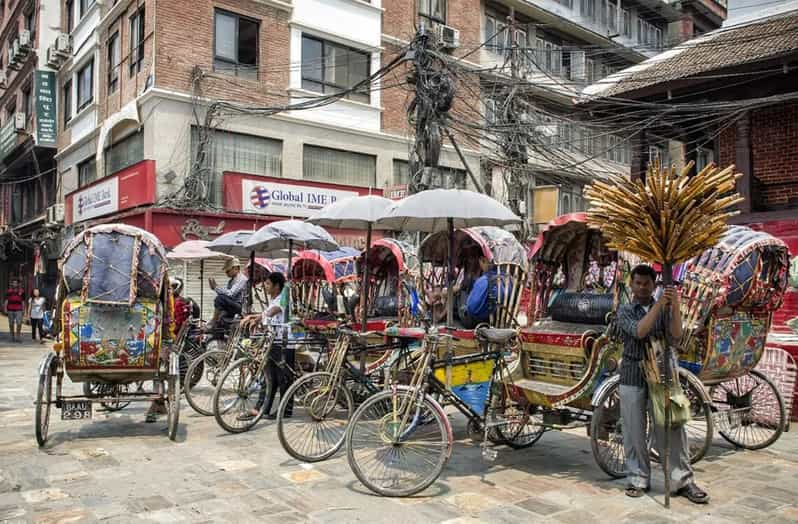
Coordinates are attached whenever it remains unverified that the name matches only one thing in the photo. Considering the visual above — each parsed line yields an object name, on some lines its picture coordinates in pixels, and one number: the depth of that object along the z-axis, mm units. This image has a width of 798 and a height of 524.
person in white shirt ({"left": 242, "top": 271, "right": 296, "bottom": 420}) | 7891
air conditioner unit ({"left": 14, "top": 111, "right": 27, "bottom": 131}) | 28141
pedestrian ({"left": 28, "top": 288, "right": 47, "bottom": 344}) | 20031
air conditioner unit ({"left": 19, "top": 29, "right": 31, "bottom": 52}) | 27531
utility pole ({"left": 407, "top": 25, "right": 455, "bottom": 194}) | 12984
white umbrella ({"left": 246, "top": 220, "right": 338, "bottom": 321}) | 9461
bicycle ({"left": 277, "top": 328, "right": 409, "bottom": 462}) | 6383
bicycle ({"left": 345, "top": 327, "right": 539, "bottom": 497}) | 5348
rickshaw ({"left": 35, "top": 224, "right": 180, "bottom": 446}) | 7035
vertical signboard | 24062
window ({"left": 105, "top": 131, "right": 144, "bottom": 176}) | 18484
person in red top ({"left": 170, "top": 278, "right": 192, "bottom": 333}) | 10125
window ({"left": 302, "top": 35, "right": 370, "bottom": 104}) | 20062
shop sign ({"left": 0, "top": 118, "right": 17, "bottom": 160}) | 29172
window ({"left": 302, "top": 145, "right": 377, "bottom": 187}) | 20078
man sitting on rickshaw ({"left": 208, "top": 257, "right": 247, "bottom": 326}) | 10438
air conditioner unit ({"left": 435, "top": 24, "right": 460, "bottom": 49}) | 22219
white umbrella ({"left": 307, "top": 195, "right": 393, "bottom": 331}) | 8625
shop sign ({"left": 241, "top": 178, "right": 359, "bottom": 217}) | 18422
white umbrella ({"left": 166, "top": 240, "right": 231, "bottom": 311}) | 13219
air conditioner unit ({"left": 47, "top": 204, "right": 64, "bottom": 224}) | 22938
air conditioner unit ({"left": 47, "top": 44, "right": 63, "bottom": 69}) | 23516
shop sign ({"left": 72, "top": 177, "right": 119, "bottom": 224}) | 18812
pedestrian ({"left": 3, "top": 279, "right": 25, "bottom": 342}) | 19453
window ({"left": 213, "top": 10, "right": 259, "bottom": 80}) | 18438
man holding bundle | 5367
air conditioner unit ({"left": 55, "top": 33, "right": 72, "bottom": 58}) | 23250
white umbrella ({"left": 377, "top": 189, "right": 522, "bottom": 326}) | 7051
